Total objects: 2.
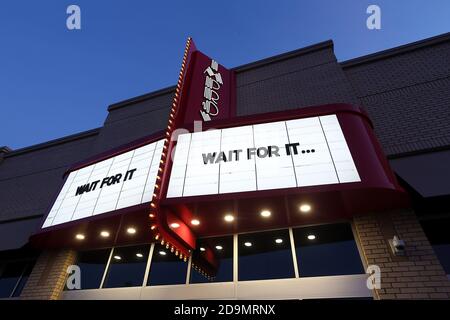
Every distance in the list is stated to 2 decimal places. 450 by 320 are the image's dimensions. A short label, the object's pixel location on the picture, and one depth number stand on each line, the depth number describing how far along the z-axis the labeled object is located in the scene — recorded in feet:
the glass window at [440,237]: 17.77
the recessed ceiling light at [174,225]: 18.34
